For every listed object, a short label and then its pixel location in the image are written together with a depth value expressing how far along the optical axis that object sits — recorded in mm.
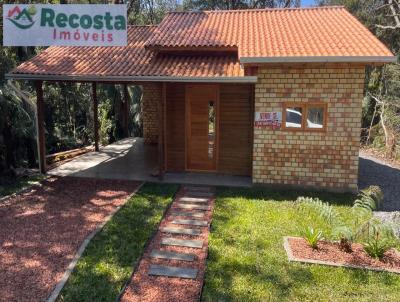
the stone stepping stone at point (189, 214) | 8055
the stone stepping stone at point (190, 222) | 7623
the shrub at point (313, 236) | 6459
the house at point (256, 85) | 9320
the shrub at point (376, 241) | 6047
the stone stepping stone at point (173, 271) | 5691
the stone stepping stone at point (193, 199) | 8961
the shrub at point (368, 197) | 6645
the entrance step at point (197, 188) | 9771
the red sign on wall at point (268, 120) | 9680
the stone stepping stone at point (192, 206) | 8492
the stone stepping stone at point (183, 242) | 6668
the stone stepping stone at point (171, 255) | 6195
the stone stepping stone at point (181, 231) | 7168
